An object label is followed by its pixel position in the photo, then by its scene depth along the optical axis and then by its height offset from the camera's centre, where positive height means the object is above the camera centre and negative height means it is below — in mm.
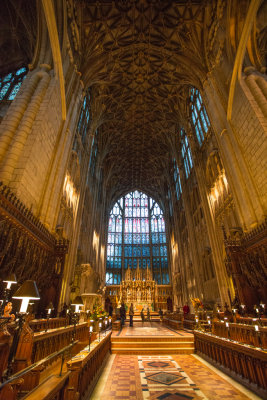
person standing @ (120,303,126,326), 13840 -86
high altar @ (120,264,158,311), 22734 +2007
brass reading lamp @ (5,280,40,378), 2152 +180
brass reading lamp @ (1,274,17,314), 3885 +570
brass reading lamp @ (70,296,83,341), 5052 +221
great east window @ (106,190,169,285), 33219 +11545
